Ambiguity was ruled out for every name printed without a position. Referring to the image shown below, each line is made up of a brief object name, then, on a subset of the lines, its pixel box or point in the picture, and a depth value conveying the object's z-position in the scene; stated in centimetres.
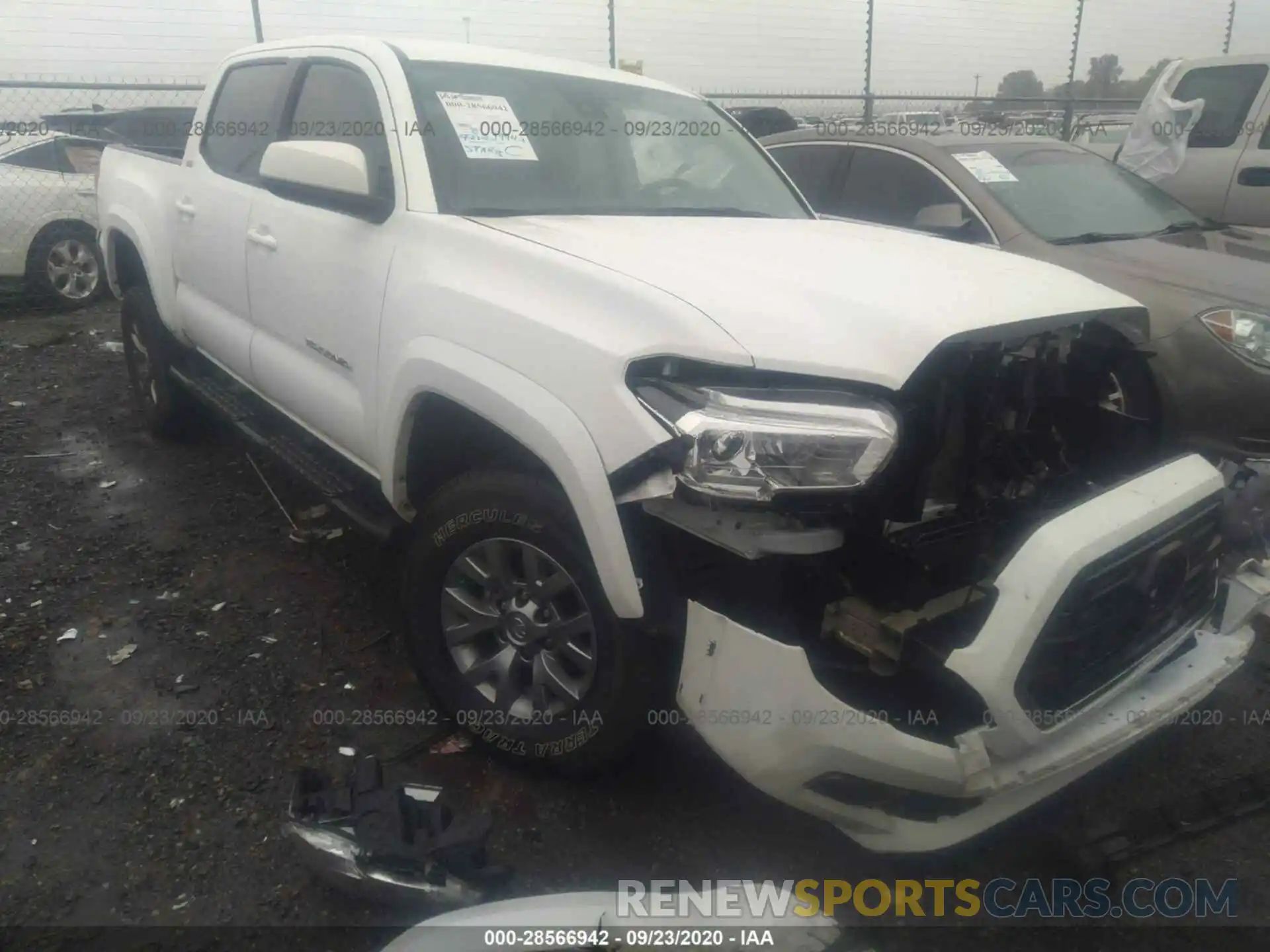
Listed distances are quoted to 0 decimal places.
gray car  394
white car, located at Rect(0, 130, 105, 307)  790
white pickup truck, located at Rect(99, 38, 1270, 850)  183
